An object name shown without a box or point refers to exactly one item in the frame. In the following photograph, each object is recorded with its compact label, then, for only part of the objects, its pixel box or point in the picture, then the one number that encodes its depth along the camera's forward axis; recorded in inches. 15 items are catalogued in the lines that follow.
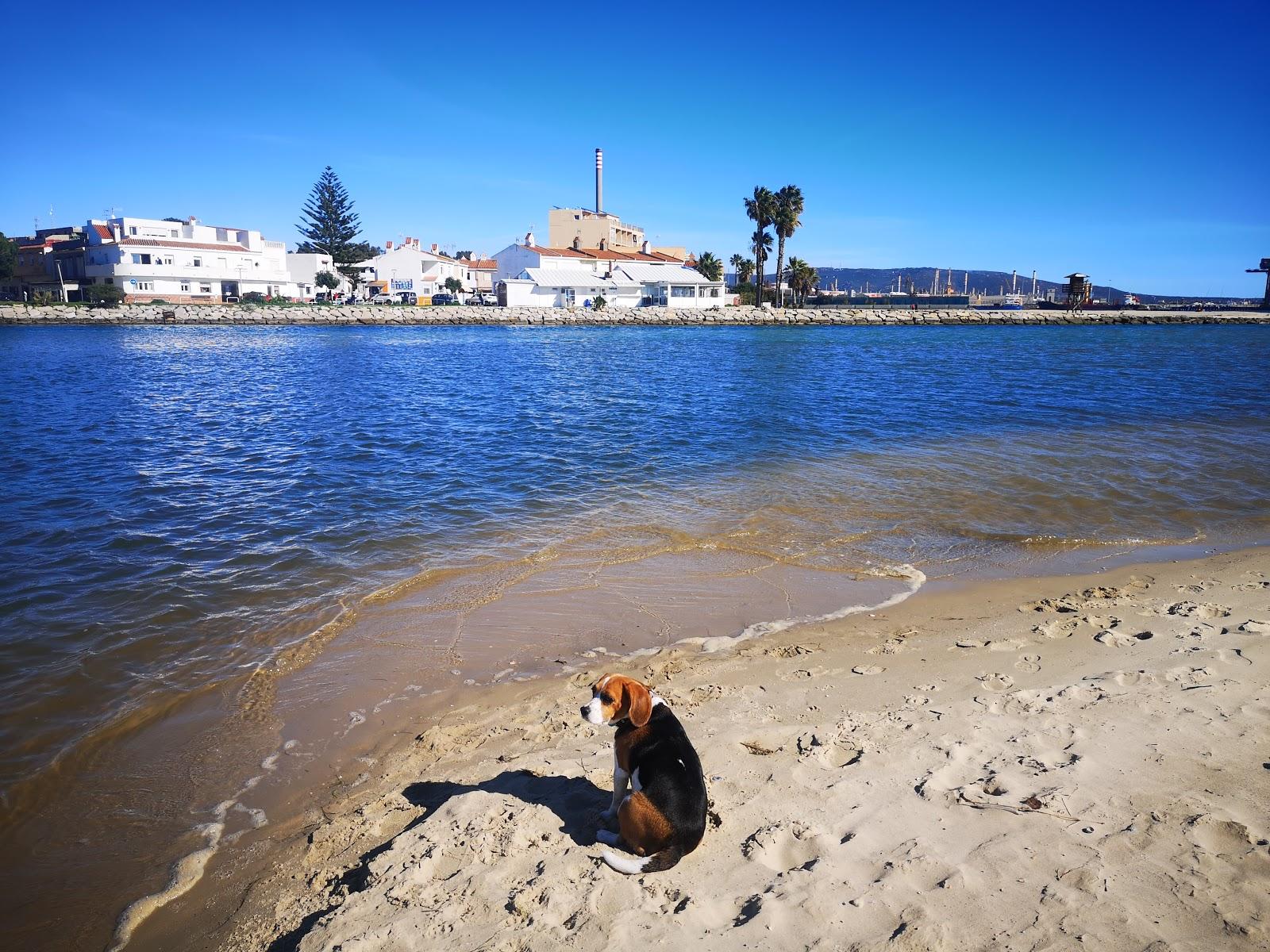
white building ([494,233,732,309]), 2999.5
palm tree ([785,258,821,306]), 3334.2
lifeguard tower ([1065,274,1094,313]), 3799.2
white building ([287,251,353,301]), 3191.4
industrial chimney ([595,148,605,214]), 4261.8
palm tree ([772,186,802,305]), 2787.9
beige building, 3764.8
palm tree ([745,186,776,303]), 2817.4
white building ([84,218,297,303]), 2593.5
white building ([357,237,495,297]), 3422.7
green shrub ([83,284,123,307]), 2433.6
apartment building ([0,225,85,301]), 2682.1
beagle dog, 123.1
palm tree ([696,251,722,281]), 3622.0
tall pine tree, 3235.7
